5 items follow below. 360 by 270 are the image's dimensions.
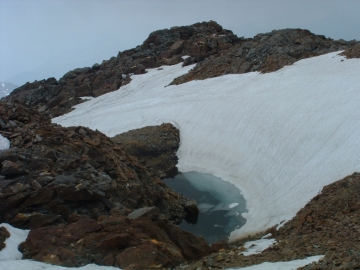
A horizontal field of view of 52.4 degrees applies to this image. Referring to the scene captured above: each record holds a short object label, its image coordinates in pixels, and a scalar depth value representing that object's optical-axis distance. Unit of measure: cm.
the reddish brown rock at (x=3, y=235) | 1197
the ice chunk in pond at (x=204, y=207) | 2184
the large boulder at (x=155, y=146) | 2867
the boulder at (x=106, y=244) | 1156
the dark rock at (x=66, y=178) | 1466
